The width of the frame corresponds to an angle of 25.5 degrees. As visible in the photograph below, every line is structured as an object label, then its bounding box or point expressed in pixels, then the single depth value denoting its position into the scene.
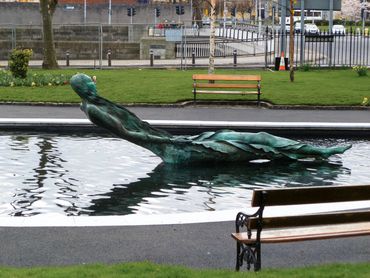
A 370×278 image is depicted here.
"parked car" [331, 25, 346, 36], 67.89
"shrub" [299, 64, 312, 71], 32.69
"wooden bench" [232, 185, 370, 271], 7.19
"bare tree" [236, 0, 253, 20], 109.62
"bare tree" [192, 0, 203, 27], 71.00
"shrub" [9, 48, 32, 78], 25.50
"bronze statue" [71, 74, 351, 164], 12.66
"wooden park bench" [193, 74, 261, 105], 21.61
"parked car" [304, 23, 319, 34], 64.38
